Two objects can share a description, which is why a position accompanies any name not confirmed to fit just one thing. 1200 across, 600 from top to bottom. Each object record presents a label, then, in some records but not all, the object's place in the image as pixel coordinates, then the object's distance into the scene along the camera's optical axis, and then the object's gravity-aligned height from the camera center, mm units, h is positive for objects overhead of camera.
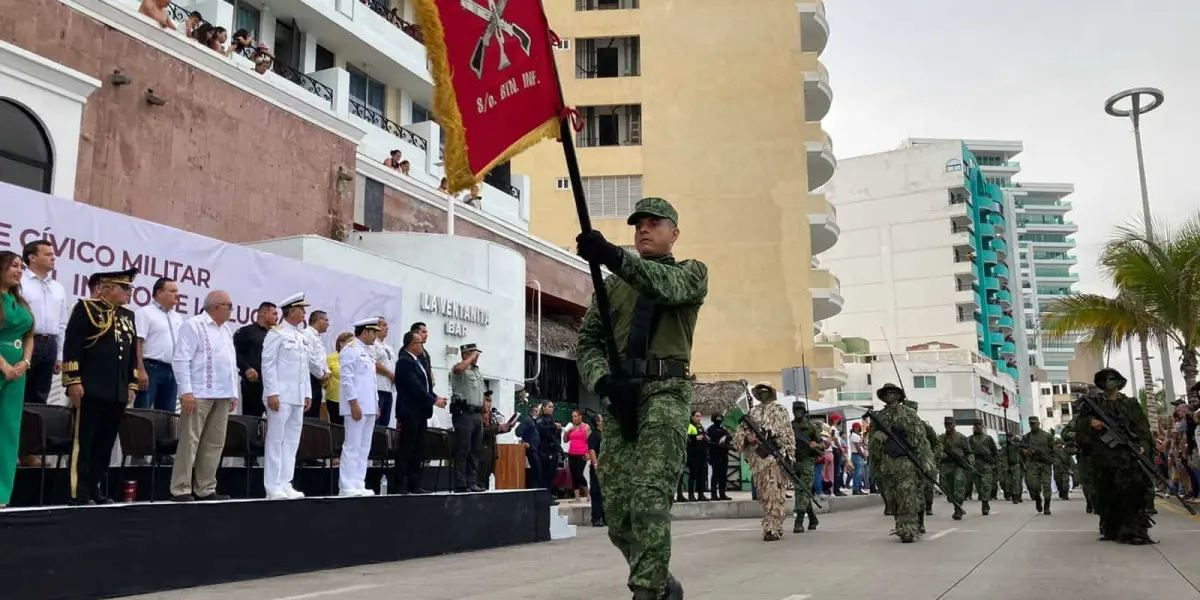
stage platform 6758 -576
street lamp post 22234 +7447
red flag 5051 +1928
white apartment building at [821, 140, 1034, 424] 84688 +17447
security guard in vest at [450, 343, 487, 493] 12086 +573
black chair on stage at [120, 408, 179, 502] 8750 +306
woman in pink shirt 17516 +380
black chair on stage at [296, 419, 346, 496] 10648 +269
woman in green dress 7051 +786
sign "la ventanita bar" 17953 +2746
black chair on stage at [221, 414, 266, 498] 9859 +294
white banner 9983 +2331
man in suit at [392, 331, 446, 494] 11352 +641
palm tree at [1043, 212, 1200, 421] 18750 +3054
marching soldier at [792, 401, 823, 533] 13914 +9
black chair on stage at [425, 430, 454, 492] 12336 +218
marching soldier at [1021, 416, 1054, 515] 19547 -143
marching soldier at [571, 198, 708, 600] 4824 +374
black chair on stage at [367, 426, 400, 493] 11672 +236
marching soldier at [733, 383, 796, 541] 12883 +125
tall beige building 41312 +12381
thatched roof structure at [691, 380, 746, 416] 26078 +1612
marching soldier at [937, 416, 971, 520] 20250 -195
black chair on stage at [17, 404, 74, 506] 7848 +305
